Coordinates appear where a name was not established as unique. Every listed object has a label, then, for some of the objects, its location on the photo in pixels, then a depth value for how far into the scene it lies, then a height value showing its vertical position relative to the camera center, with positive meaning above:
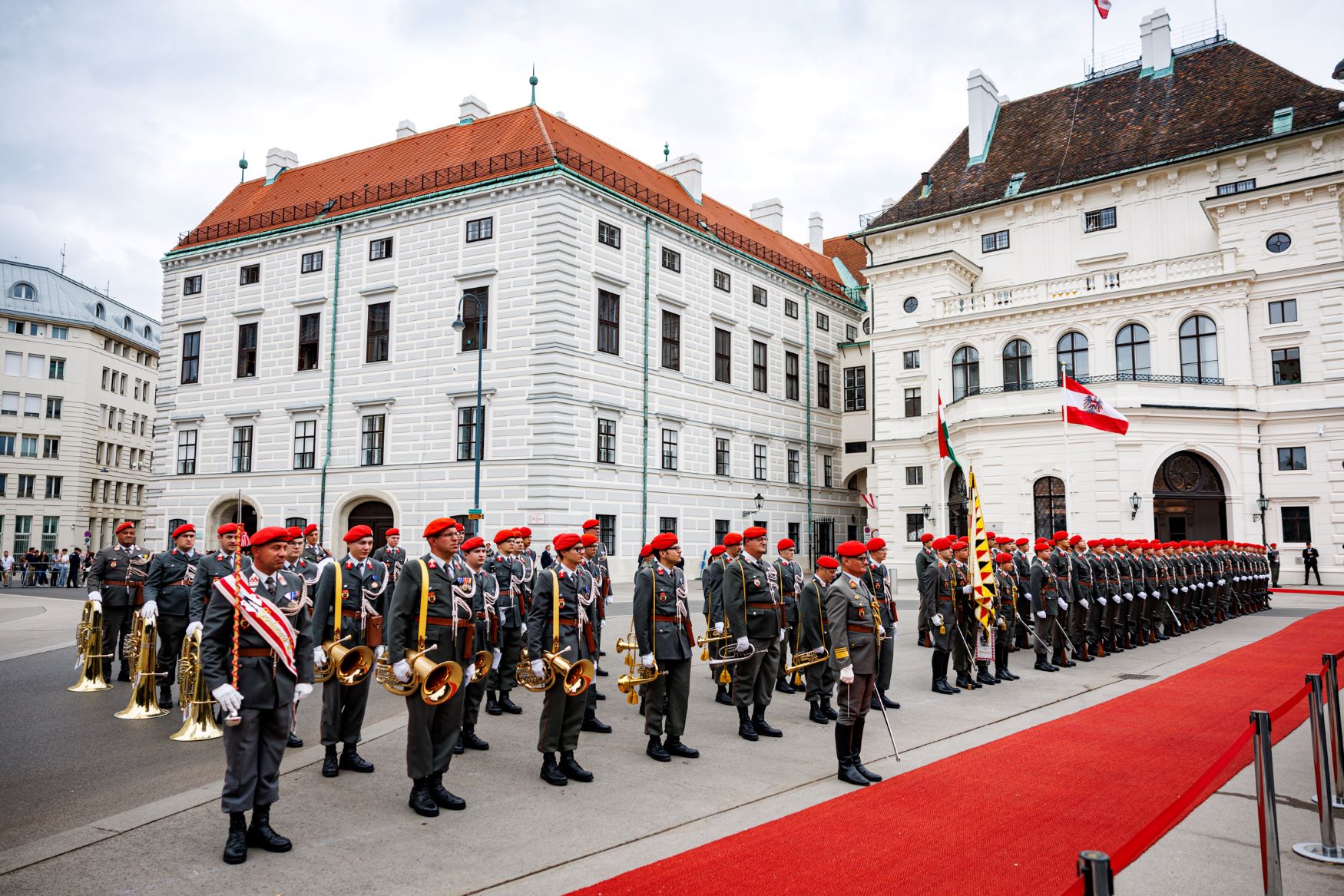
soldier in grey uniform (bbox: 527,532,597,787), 7.73 -0.96
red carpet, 5.55 -2.10
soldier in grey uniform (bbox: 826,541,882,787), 7.84 -1.12
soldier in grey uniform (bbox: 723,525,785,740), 9.73 -1.01
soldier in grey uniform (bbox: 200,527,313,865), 5.97 -1.10
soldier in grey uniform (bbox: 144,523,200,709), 11.19 -0.84
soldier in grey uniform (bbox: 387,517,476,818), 6.82 -0.88
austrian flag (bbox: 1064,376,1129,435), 25.03 +3.35
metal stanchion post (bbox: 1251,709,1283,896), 5.00 -1.54
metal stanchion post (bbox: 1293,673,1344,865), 5.87 -1.70
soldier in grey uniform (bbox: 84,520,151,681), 12.48 -0.73
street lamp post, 25.30 +3.25
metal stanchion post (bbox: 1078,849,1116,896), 3.13 -1.18
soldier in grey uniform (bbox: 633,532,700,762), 8.64 -1.12
